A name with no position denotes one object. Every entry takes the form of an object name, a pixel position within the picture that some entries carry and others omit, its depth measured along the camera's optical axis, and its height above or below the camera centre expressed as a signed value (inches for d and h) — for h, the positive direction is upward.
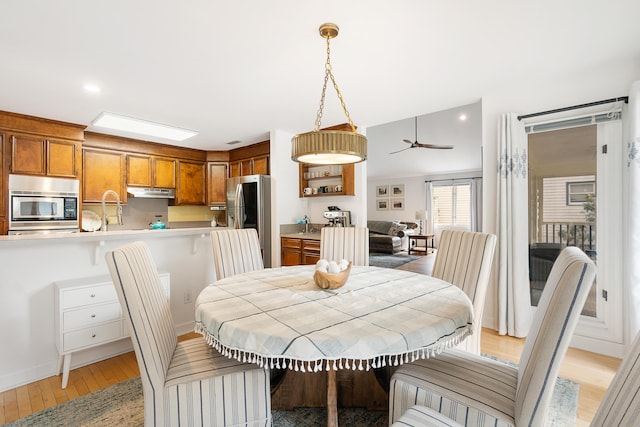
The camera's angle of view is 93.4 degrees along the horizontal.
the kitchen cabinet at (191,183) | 206.4 +19.9
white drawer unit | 79.4 -28.9
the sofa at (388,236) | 311.3 -26.2
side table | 319.5 -41.6
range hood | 186.4 +11.9
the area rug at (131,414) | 66.2 -46.5
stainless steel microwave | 137.7 +3.4
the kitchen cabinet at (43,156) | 138.7 +26.8
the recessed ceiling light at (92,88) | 109.0 +45.6
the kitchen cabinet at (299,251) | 151.6 -20.7
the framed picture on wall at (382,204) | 411.2 +9.3
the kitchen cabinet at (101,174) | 167.7 +21.4
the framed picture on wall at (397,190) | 397.4 +28.0
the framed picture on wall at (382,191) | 412.2 +28.4
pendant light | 65.7 +15.0
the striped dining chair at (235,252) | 94.2 -13.2
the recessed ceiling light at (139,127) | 145.8 +44.9
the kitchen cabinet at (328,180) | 163.5 +18.6
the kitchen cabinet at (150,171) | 185.0 +25.7
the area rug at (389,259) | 259.0 -44.8
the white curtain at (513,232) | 111.5 -7.7
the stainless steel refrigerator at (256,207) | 173.2 +2.5
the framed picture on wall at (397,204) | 396.5 +9.5
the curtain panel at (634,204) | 89.3 +2.2
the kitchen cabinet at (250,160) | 191.8 +34.8
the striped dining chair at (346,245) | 106.0 -11.9
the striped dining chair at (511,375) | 35.7 -27.1
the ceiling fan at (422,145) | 231.6 +51.1
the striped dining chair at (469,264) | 71.4 -14.1
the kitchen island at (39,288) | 79.4 -20.8
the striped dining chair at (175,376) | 44.4 -26.4
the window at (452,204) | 346.6 +8.2
